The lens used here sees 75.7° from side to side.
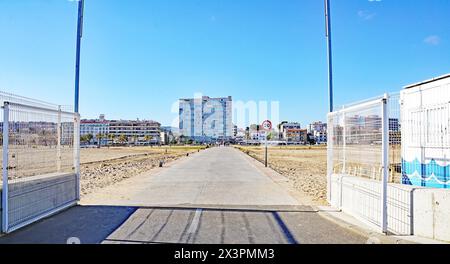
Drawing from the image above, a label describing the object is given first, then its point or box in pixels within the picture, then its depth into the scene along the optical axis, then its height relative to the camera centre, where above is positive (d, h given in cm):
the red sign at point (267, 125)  1982 +80
